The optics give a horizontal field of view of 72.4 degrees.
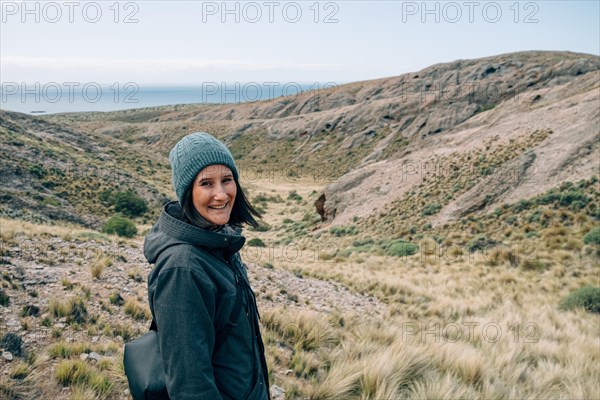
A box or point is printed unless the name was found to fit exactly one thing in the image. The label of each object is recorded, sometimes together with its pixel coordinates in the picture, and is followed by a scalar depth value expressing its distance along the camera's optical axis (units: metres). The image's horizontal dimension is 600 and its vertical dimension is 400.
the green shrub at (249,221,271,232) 28.57
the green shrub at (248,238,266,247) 23.02
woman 1.72
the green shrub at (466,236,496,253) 14.34
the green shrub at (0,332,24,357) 4.06
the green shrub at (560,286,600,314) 8.85
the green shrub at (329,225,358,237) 21.55
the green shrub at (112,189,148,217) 26.29
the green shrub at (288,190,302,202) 38.79
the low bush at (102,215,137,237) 17.83
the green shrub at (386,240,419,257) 15.76
